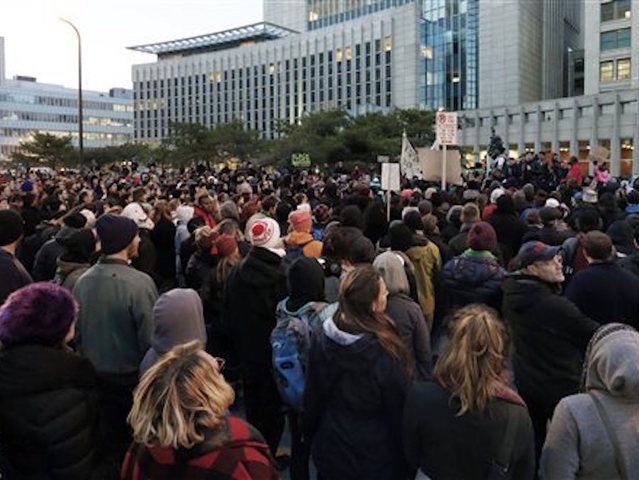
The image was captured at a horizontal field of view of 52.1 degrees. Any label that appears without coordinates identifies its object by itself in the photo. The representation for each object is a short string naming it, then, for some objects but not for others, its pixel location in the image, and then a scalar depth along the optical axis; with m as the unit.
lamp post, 24.94
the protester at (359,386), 3.45
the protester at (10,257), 5.37
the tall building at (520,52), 76.25
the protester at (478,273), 5.86
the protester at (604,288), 4.92
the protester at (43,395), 2.94
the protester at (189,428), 2.30
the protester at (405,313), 4.37
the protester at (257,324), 5.32
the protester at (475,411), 2.93
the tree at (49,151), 68.81
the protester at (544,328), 4.29
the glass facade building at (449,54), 81.12
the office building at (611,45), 62.09
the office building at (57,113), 143.12
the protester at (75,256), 5.57
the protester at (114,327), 4.54
